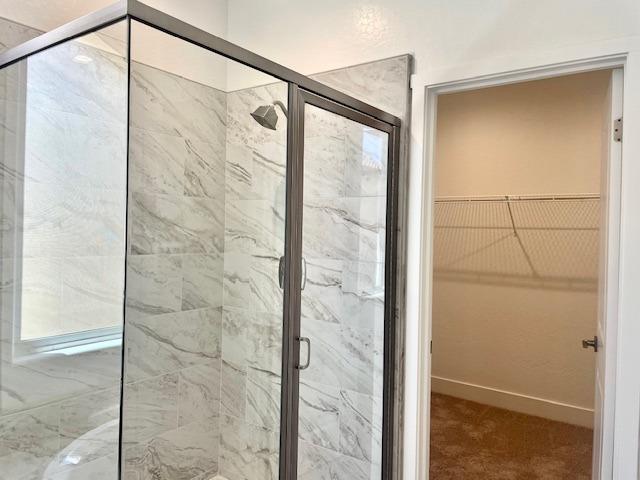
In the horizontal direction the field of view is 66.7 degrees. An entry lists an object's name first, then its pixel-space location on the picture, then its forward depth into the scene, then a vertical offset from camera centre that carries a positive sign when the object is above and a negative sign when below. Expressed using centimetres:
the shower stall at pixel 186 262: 146 -11
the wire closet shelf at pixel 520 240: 359 +0
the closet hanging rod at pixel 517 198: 358 +33
